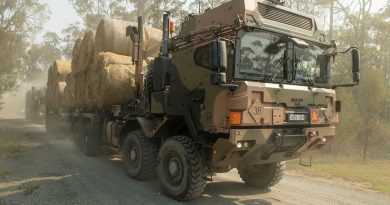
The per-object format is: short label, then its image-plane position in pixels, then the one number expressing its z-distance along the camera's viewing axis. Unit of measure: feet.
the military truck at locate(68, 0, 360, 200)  19.20
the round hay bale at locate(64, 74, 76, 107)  43.93
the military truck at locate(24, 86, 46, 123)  88.16
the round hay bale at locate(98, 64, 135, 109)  32.83
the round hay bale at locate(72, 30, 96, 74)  39.04
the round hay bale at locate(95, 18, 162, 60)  35.96
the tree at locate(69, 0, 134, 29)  136.98
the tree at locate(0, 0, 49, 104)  75.20
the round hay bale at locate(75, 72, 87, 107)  40.16
